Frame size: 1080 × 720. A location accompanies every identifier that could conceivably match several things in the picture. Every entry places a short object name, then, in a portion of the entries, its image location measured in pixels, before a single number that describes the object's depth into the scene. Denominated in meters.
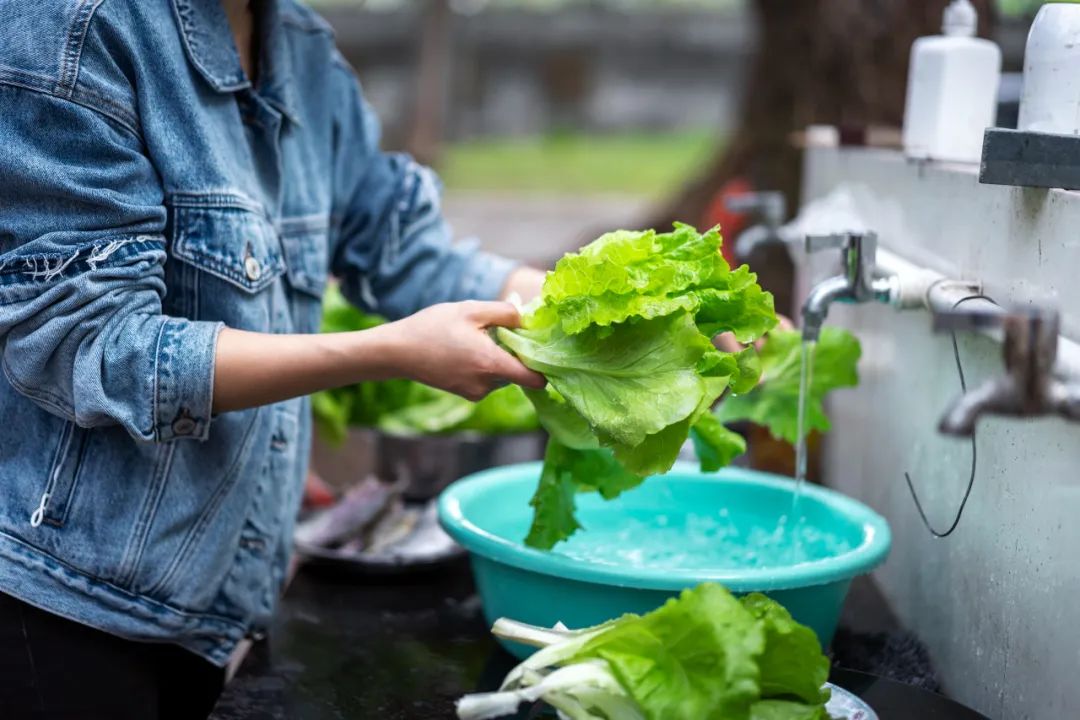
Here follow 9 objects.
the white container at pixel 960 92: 2.46
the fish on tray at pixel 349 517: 2.90
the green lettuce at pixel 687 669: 1.48
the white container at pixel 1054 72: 1.85
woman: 1.86
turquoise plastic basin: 1.95
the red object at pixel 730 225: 4.68
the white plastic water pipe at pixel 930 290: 2.06
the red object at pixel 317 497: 3.48
